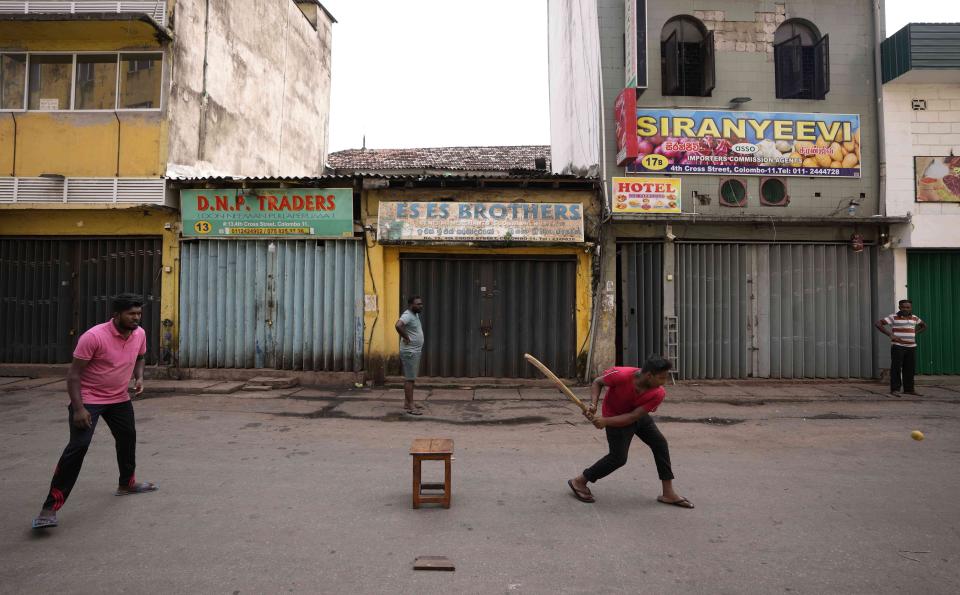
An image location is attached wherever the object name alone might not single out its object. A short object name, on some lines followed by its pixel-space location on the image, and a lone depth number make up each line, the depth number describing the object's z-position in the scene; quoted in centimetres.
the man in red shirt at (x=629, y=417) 414
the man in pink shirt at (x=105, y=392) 386
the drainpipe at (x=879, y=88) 1074
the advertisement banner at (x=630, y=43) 984
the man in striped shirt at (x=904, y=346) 959
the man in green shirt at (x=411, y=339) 785
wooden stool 415
